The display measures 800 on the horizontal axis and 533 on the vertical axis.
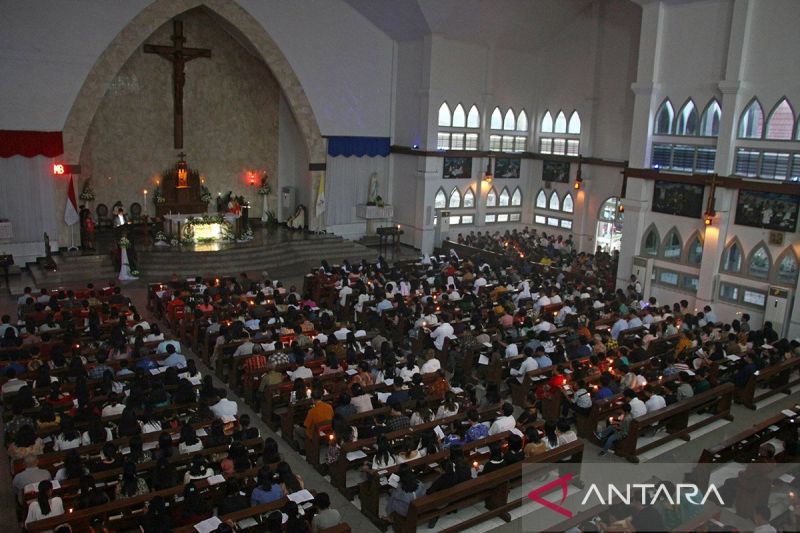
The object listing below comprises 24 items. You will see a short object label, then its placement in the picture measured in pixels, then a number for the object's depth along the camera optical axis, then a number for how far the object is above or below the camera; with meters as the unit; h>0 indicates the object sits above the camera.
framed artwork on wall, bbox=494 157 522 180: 29.77 +0.35
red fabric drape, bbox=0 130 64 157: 20.59 +0.38
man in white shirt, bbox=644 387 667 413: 11.48 -3.85
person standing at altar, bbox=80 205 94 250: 22.48 -2.43
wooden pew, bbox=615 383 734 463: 10.99 -4.20
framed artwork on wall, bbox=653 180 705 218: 19.36 -0.48
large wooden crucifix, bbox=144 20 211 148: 24.58 +3.94
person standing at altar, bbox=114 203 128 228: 24.05 -2.12
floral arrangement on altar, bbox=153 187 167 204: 25.88 -1.43
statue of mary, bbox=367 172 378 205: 28.59 -0.85
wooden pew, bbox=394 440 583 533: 8.37 -4.29
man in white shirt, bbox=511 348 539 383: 13.09 -3.78
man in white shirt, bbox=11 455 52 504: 8.41 -4.10
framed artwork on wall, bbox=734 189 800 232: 17.29 -0.63
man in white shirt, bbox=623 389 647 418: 11.27 -3.86
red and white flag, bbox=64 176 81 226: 21.92 -1.67
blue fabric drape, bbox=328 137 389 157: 27.16 +0.95
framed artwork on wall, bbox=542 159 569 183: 29.07 +0.28
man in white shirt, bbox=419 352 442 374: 12.93 -3.81
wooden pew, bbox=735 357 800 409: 13.30 -4.16
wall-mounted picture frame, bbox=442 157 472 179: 28.23 +0.23
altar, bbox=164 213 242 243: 23.69 -2.34
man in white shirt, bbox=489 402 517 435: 10.30 -3.87
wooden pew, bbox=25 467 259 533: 7.50 -4.20
